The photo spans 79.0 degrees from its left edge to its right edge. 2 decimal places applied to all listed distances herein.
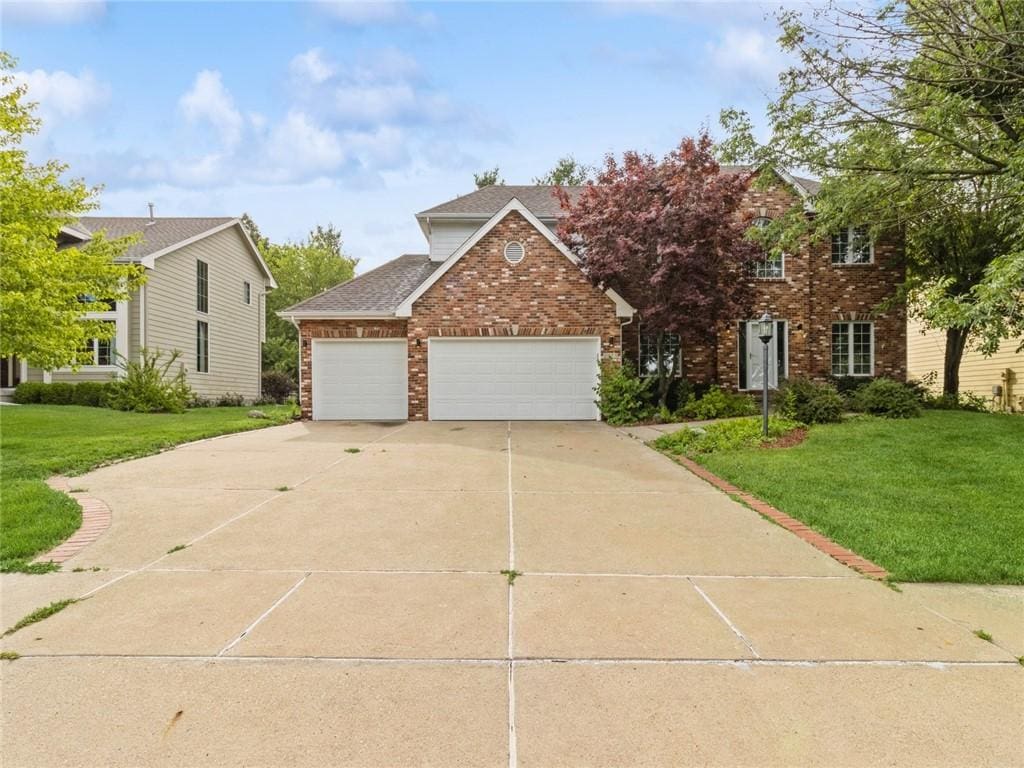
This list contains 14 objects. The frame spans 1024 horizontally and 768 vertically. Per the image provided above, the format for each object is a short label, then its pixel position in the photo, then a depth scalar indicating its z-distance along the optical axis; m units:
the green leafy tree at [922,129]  9.20
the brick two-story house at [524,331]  15.57
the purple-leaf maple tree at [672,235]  14.00
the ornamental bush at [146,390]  18.58
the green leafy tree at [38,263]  11.53
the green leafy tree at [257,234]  47.01
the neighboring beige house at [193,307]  20.03
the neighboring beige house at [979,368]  18.72
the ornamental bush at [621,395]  14.91
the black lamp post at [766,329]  11.83
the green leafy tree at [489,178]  38.78
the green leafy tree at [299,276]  38.81
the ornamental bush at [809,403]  12.76
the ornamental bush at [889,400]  13.18
